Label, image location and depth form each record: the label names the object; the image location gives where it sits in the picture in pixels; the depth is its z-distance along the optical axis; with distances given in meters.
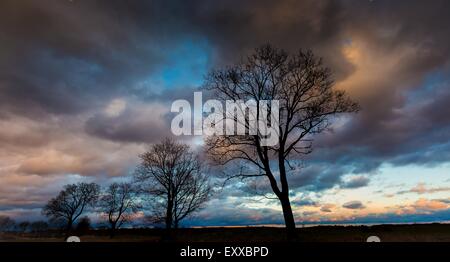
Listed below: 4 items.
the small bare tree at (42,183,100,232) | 68.62
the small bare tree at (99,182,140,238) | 58.81
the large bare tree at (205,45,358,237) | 24.42
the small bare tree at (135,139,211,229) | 38.34
